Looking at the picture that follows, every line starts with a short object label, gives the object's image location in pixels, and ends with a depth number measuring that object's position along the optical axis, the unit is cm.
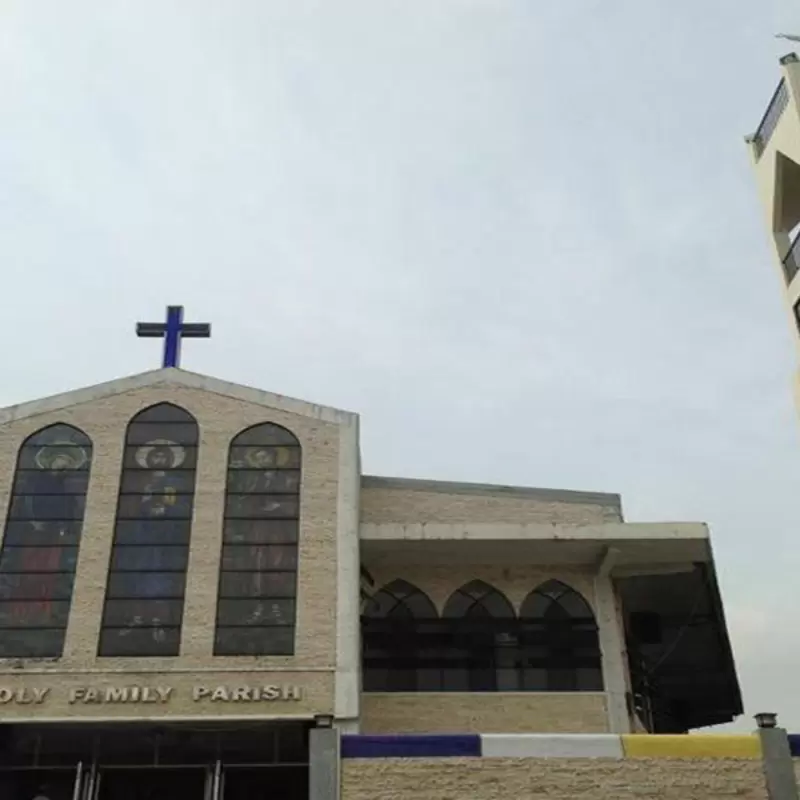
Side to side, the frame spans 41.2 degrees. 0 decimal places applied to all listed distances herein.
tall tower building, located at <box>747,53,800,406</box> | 2077
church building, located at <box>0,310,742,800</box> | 1777
